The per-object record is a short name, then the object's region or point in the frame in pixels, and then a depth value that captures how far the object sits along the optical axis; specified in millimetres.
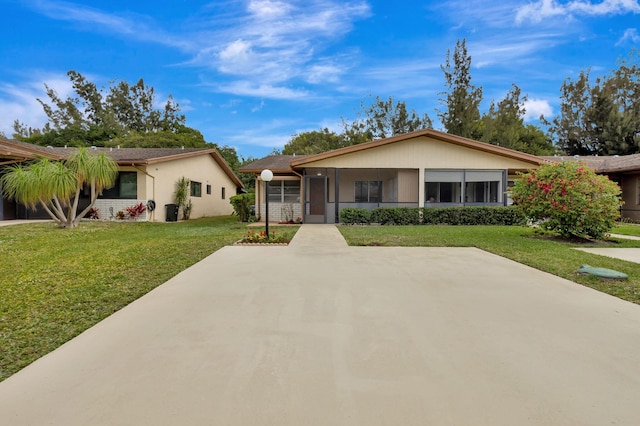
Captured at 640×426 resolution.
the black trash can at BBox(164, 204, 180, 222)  16078
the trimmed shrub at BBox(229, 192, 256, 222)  15477
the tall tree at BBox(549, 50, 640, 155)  27453
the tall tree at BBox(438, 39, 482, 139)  28984
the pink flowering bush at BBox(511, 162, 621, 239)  8352
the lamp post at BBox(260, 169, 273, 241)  9445
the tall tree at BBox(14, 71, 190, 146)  40750
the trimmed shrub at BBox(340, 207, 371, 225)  13594
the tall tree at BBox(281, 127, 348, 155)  35088
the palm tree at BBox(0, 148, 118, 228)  10773
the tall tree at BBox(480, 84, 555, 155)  28094
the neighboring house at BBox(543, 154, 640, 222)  15375
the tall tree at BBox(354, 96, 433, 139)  33031
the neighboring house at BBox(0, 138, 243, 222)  14305
